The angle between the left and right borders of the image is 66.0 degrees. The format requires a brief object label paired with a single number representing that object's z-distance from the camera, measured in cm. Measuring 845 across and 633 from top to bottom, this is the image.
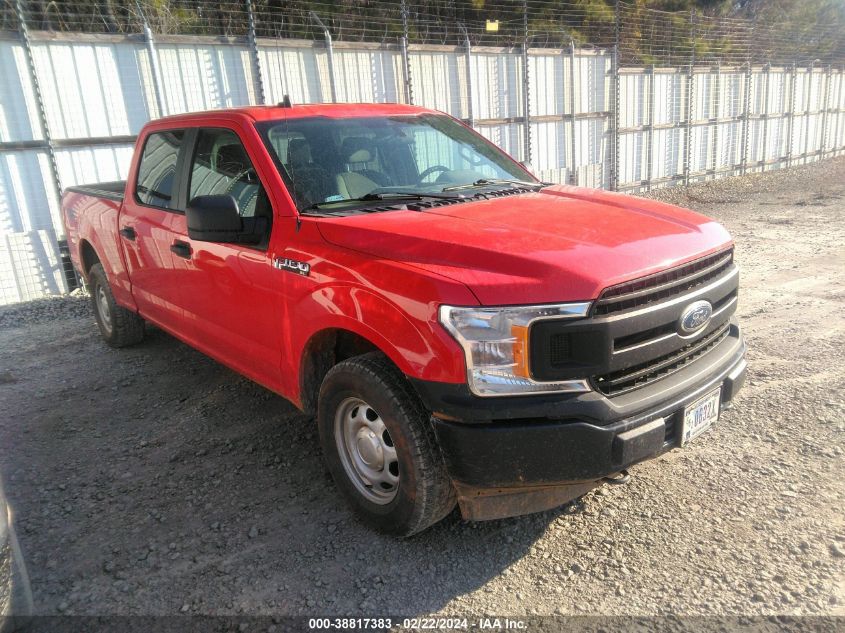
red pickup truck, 248
